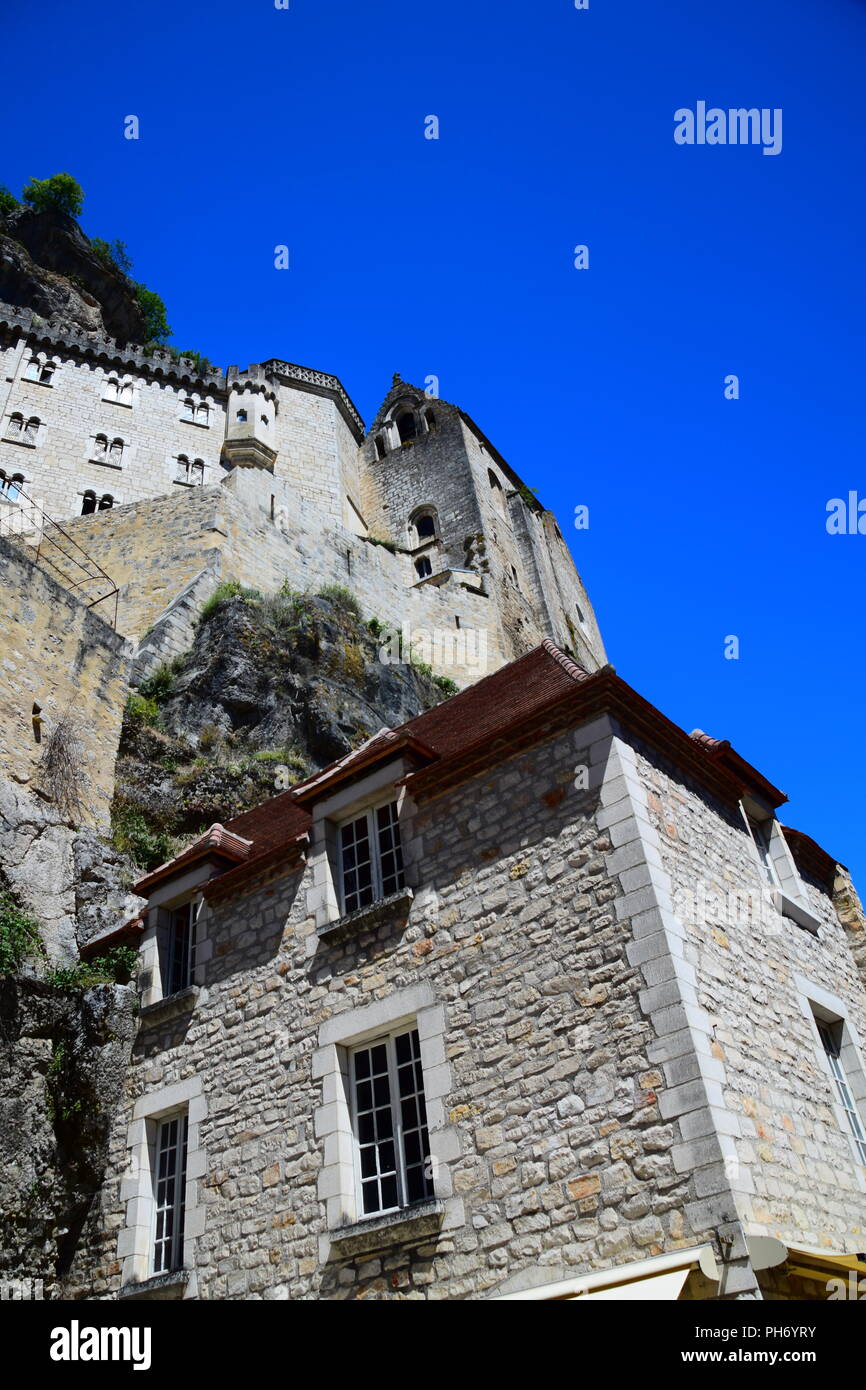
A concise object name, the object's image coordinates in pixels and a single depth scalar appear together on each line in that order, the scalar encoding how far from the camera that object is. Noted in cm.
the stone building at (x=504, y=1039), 651
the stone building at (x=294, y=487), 2320
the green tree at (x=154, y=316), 4022
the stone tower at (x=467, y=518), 3159
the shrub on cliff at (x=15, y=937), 992
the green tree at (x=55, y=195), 3784
